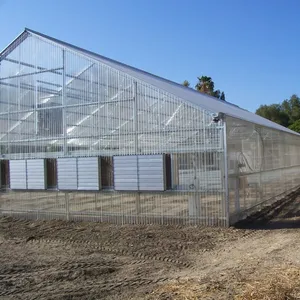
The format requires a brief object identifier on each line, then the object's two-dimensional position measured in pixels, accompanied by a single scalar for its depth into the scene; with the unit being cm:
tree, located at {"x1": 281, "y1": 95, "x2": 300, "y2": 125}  7212
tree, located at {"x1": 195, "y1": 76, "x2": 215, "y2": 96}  5181
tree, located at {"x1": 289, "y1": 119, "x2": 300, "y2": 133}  5558
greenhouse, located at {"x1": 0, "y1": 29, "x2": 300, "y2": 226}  1230
